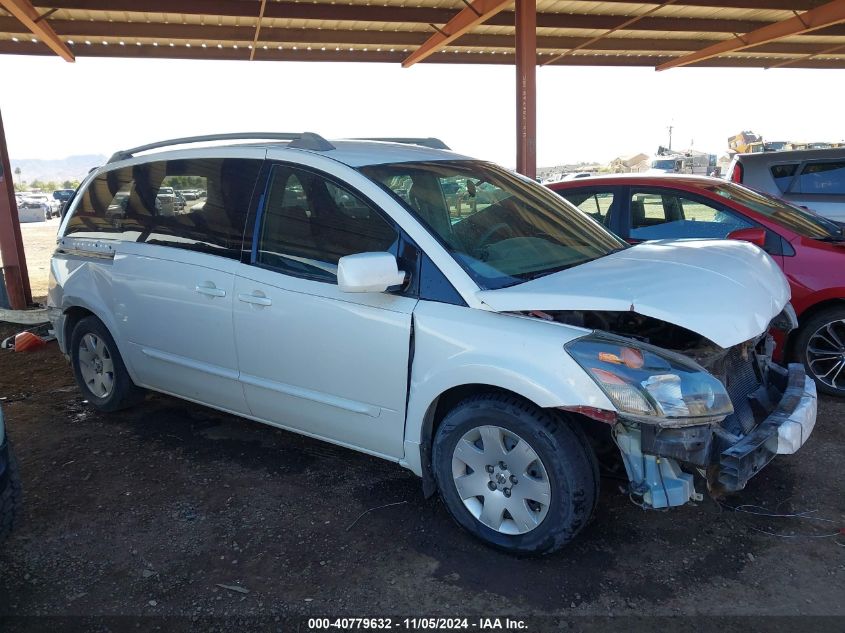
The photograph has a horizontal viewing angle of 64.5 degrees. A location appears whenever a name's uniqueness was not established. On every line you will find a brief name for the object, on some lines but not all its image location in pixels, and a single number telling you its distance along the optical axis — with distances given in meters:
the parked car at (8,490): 2.73
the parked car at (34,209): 36.22
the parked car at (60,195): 41.97
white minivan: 2.68
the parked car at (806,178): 7.78
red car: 4.65
